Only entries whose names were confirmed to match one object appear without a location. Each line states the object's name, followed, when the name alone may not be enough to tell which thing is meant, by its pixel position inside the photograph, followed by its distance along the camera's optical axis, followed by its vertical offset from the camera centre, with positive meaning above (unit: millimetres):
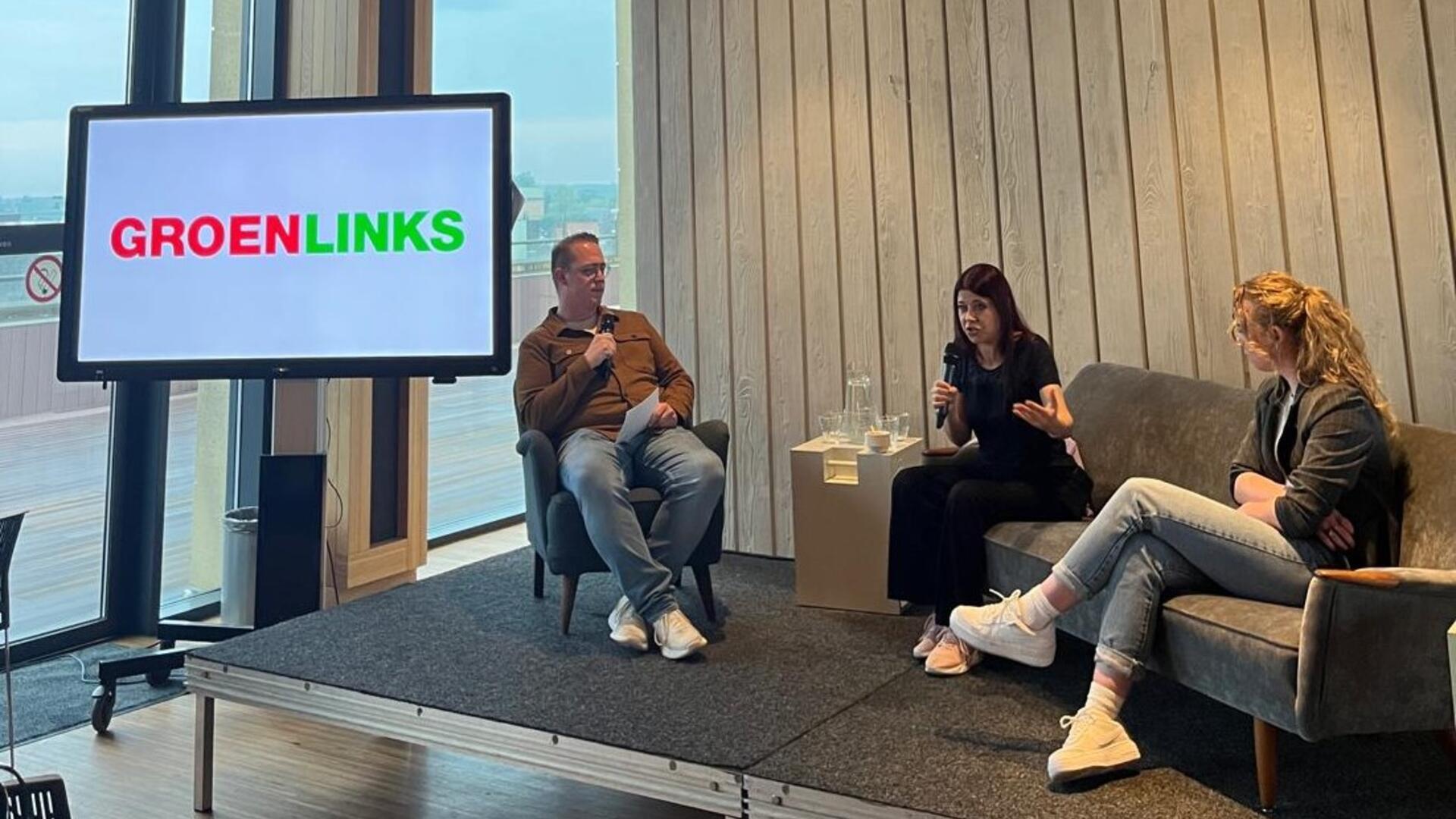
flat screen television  3289 +841
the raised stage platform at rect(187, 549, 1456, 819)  2074 -525
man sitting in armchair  2971 +194
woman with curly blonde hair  2170 -88
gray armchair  3078 -89
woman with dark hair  2830 +41
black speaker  3371 -59
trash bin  3557 -209
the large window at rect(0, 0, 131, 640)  3631 +600
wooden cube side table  3367 -109
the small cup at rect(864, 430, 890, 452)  3408 +155
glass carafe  3645 +298
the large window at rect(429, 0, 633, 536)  5344 +1914
